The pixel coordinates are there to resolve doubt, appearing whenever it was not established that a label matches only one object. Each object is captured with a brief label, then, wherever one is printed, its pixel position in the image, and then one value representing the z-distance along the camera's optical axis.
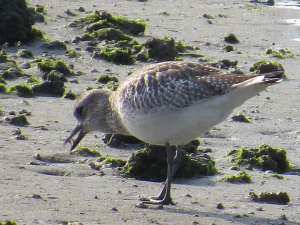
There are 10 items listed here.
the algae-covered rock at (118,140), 15.05
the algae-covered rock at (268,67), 20.70
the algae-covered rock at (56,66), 19.81
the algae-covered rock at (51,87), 18.28
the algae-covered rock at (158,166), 13.18
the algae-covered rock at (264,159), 14.08
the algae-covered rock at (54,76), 18.45
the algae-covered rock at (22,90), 17.89
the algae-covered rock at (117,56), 21.45
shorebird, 11.77
